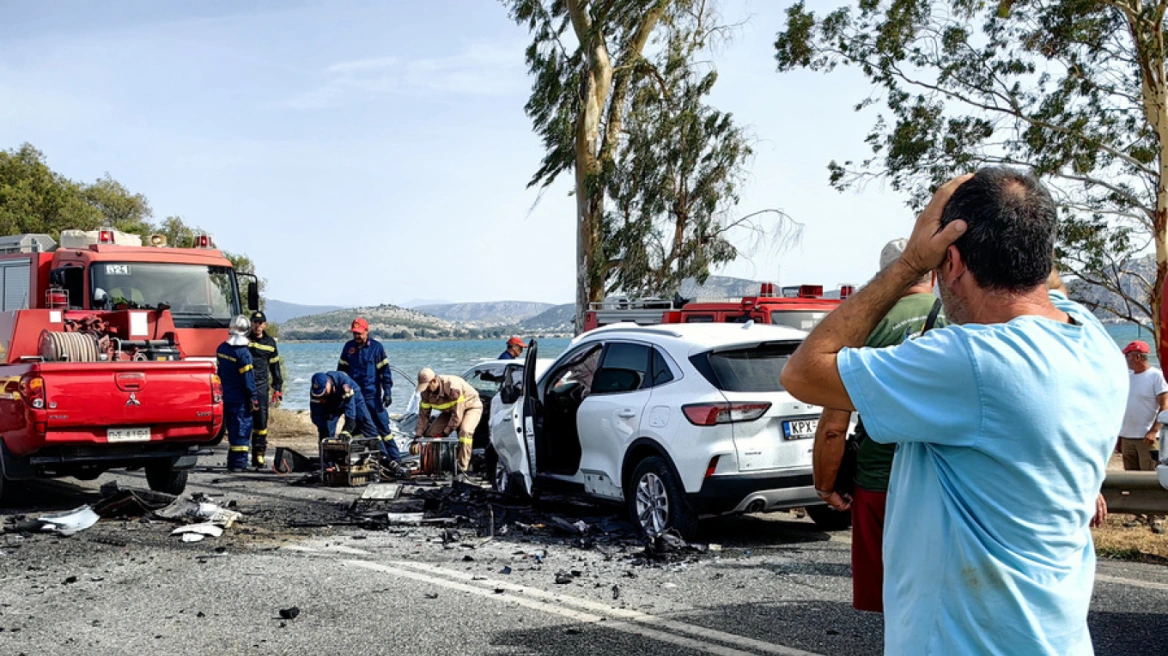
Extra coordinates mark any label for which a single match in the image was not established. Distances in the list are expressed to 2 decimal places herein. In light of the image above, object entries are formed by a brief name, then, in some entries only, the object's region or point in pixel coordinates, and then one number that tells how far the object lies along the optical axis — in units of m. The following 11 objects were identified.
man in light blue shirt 2.02
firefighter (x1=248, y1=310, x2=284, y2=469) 14.83
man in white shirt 10.84
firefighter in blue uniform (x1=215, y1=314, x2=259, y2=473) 14.39
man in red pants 3.59
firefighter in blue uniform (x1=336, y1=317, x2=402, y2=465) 14.24
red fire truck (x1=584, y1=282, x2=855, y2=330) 14.23
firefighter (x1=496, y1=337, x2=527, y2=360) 16.77
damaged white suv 7.90
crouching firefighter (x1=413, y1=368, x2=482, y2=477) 12.85
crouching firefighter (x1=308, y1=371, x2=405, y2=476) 13.14
